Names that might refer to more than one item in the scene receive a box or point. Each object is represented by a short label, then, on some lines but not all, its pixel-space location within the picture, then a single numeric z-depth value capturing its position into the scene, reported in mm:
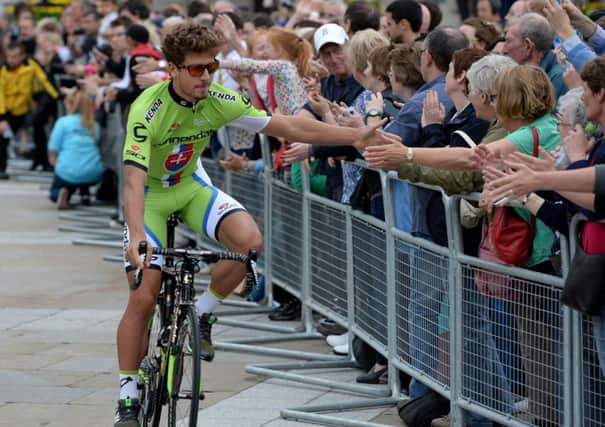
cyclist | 12812
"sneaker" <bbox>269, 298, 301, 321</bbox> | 20328
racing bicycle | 11523
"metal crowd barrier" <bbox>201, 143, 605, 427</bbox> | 11047
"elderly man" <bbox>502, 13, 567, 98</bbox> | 16062
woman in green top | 11297
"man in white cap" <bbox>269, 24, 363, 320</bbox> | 17875
